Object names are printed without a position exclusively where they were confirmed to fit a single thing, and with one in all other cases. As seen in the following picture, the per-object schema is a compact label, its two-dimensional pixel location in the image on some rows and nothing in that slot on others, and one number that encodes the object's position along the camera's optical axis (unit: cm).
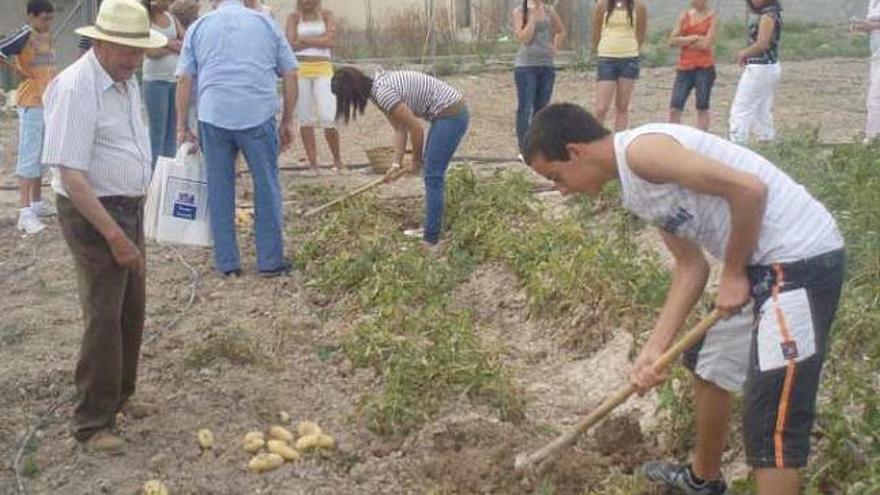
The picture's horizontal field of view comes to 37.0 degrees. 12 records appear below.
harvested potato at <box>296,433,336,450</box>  532
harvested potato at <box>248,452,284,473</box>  518
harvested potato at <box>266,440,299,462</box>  526
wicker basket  1041
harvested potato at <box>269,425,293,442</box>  541
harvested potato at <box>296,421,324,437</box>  545
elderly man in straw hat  502
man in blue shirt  780
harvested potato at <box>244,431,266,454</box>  533
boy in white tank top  378
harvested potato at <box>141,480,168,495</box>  492
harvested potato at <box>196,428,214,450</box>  543
